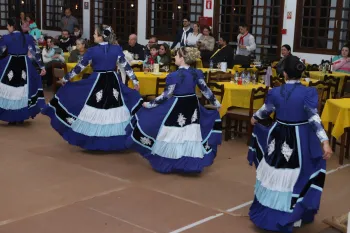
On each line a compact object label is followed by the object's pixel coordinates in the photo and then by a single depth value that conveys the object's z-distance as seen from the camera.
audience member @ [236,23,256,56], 12.52
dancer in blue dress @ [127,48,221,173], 6.27
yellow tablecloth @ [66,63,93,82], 9.65
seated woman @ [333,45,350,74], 10.48
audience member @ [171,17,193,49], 13.70
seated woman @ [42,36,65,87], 11.48
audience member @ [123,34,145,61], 11.73
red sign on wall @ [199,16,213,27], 14.21
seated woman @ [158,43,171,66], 10.31
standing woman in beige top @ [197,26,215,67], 12.71
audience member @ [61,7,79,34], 16.47
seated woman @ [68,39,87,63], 10.40
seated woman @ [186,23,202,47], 13.40
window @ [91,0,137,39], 16.34
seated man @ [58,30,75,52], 14.21
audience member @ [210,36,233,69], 11.35
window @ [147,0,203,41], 15.02
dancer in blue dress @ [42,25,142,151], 7.06
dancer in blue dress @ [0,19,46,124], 8.29
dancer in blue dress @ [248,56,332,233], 4.65
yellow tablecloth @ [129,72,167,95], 8.87
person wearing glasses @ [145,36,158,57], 11.18
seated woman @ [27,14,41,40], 15.33
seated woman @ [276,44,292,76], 10.07
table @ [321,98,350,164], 6.80
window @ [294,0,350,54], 12.27
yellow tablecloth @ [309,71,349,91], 9.75
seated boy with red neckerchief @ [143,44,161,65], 10.23
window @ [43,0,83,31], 17.78
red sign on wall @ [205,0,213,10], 14.40
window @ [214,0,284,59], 13.31
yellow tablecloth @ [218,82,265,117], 7.99
